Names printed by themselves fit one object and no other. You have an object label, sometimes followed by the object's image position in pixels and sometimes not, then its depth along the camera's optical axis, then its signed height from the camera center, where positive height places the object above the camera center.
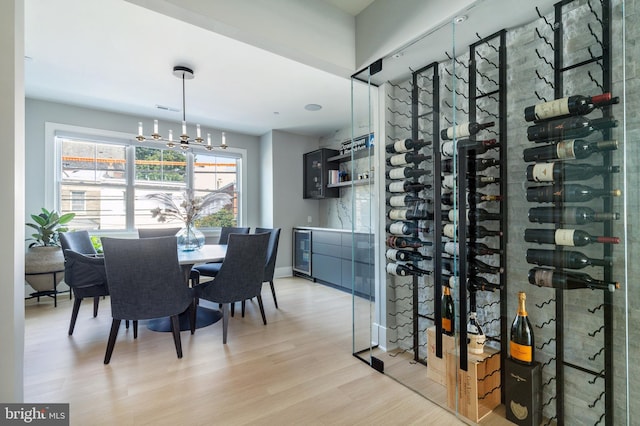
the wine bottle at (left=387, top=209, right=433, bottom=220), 2.01 +0.00
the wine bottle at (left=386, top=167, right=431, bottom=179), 2.03 +0.30
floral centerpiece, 3.05 +0.04
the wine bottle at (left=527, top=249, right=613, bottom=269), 1.38 -0.22
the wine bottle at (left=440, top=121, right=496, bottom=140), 1.74 +0.52
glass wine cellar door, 1.34 +0.01
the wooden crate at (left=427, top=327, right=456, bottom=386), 1.82 -0.95
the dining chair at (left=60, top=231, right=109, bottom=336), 2.45 -0.53
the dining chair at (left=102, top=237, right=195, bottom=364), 2.06 -0.47
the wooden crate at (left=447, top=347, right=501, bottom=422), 1.60 -0.97
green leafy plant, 3.46 -0.14
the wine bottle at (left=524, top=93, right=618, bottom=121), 1.32 +0.51
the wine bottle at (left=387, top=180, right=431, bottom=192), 2.02 +0.20
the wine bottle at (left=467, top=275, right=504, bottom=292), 1.73 -0.43
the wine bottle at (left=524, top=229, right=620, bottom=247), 1.34 -0.11
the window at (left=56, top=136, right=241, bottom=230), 4.04 +0.57
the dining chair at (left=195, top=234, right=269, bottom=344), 2.50 -0.52
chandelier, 2.80 +1.40
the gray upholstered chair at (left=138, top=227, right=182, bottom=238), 3.47 -0.21
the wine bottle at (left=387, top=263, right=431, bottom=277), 2.11 -0.41
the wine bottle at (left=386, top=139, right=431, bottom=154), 2.06 +0.51
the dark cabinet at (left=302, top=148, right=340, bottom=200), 4.97 +0.71
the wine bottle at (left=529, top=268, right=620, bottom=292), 1.35 -0.33
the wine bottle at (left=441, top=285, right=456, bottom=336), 1.87 -0.65
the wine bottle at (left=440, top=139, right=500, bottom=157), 1.71 +0.41
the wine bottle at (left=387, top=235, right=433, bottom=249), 2.07 -0.21
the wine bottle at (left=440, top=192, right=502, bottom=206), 1.71 +0.10
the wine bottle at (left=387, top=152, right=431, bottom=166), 2.04 +0.40
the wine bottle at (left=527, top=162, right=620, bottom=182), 1.34 +0.21
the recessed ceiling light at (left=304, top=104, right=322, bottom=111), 3.92 +1.48
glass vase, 3.18 -0.27
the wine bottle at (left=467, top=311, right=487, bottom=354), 1.71 -0.73
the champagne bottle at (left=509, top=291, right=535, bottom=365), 1.54 -0.67
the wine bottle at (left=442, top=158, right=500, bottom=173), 1.72 +0.30
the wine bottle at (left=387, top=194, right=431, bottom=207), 2.05 +0.10
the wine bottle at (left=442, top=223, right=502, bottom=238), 1.72 -0.11
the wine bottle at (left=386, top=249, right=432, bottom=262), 2.09 -0.31
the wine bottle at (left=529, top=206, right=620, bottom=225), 1.34 -0.01
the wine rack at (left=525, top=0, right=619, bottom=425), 1.35 -0.28
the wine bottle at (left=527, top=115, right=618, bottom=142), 1.33 +0.42
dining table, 2.63 -1.08
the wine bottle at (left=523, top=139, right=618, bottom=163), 1.32 +0.31
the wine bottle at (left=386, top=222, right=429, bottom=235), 2.10 -0.10
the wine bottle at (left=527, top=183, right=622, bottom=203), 1.34 +0.10
